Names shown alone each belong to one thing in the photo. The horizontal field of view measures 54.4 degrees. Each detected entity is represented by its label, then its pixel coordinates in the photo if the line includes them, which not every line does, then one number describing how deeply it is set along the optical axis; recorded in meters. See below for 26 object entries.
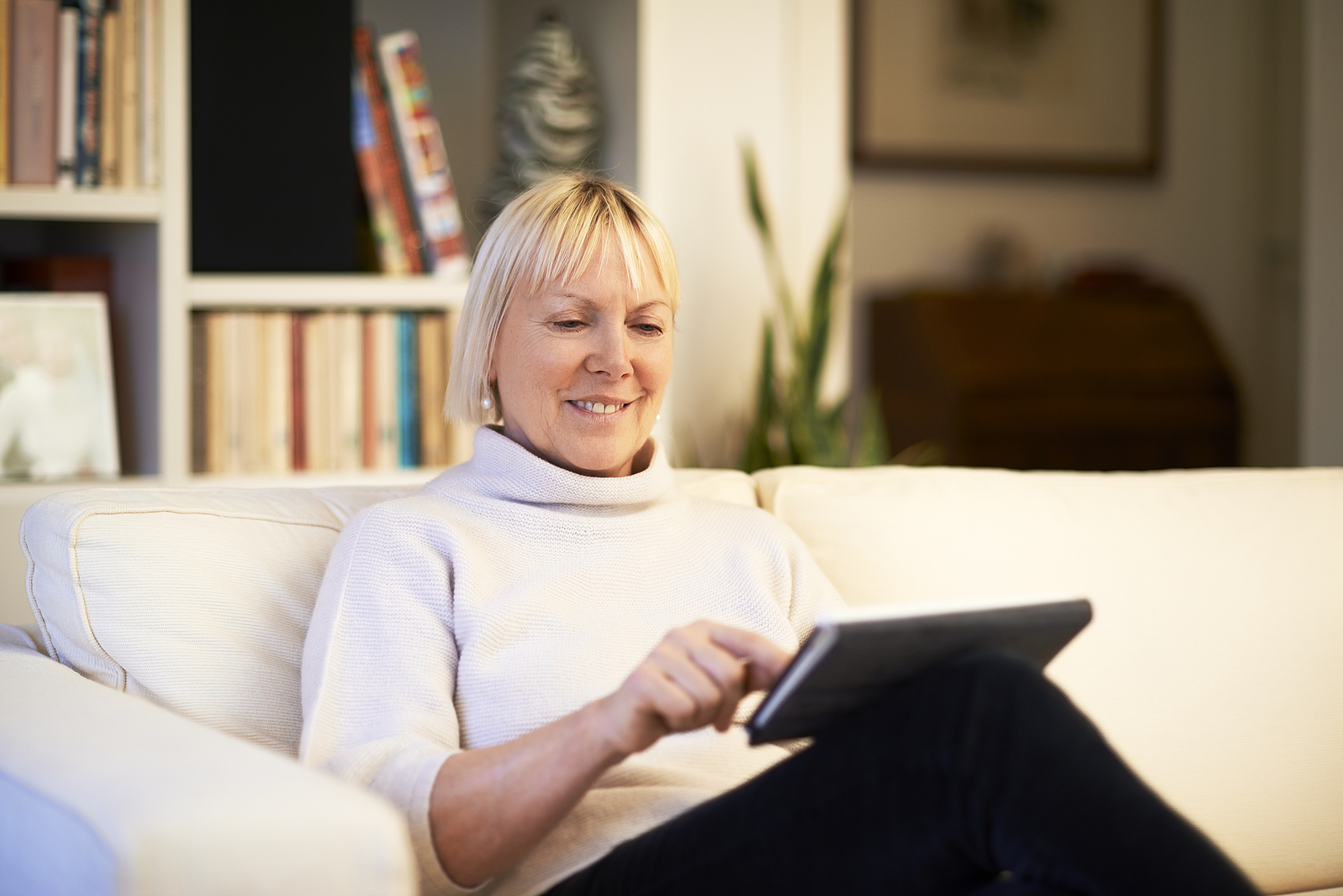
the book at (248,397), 2.27
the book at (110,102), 2.13
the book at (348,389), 2.34
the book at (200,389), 2.24
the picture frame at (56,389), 2.11
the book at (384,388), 2.36
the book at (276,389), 2.29
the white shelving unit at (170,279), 2.14
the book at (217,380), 2.25
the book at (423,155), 2.35
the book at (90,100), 2.11
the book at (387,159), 2.33
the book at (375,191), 2.34
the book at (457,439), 2.42
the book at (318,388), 2.32
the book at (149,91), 2.15
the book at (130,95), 2.14
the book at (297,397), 2.31
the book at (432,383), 2.40
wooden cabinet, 4.04
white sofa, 1.03
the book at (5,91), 2.09
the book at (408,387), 2.38
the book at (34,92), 2.09
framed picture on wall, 4.53
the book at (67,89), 2.11
